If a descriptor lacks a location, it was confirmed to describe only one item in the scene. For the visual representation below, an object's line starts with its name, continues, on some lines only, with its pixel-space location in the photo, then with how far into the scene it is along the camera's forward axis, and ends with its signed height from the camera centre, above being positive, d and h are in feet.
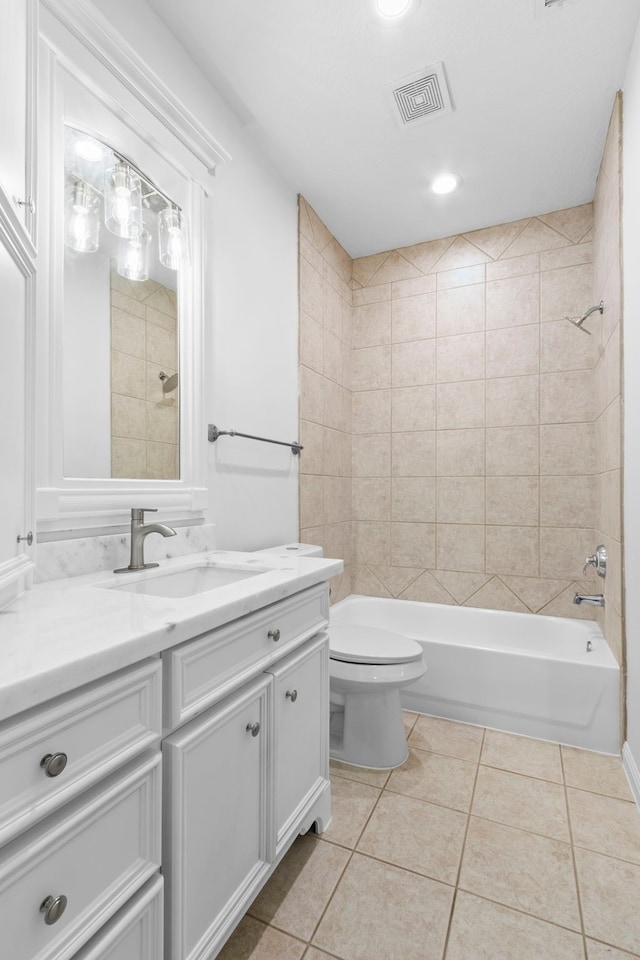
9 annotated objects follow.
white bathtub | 6.35 -2.92
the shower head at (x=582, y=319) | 7.25 +2.70
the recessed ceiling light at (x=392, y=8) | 4.76 +4.87
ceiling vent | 5.68 +4.89
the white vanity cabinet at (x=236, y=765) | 2.71 -2.00
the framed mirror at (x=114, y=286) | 3.87 +1.90
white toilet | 5.77 -2.73
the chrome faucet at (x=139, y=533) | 4.24 -0.47
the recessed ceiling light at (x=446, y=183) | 7.52 +4.87
